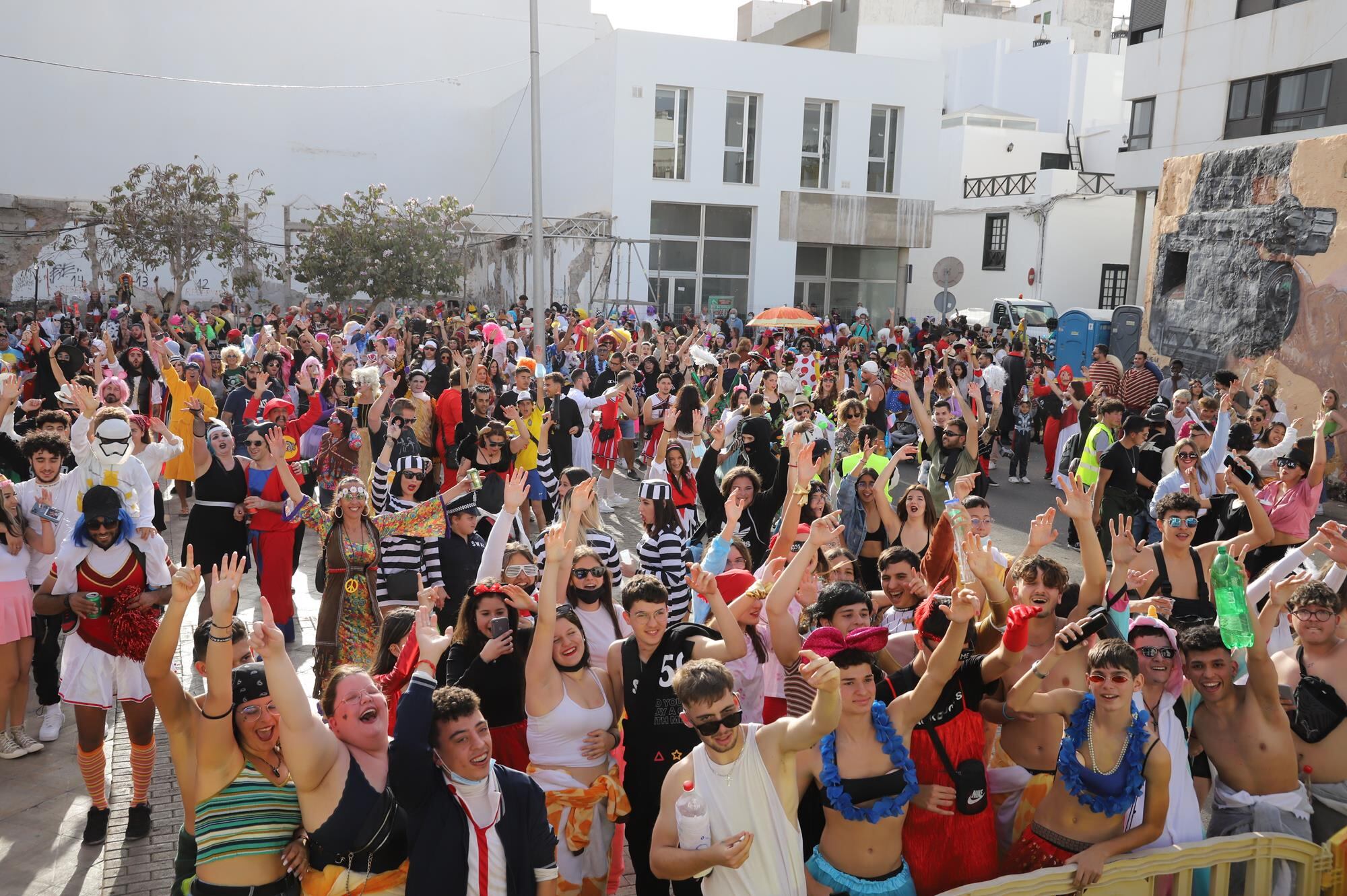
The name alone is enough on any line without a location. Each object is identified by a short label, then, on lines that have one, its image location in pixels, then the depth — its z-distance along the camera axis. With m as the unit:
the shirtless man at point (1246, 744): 4.16
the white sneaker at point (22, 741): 5.95
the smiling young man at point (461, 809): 3.36
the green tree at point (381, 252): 30.33
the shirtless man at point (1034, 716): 4.24
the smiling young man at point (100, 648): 5.08
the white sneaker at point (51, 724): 6.14
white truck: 26.81
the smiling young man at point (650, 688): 4.23
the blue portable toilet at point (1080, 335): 20.88
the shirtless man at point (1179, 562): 5.76
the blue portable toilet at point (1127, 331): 20.08
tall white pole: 14.92
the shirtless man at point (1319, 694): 4.29
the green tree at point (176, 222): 30.67
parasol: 20.28
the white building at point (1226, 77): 21.59
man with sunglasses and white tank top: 3.36
